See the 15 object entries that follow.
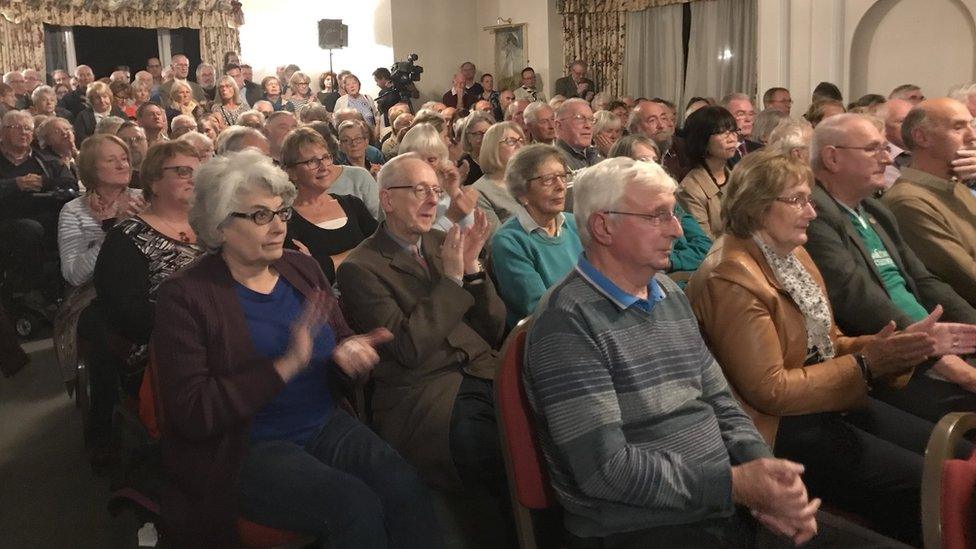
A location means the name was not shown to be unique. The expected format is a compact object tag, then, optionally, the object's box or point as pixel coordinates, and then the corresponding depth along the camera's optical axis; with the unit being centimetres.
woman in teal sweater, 279
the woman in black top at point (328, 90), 1166
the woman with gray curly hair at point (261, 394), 183
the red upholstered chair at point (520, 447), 172
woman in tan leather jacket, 199
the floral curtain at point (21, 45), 1081
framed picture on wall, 1294
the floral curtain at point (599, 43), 1212
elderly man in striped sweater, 162
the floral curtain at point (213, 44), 1261
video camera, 1142
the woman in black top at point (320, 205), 336
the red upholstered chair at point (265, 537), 188
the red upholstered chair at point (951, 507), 156
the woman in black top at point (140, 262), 255
